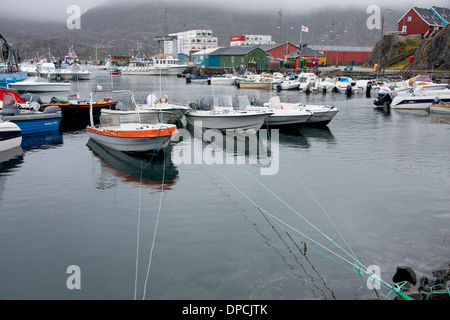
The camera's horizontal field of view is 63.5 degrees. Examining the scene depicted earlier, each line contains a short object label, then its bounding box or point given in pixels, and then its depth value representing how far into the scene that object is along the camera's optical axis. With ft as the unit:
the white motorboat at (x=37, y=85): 197.17
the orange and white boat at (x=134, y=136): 67.26
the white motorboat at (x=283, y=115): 94.49
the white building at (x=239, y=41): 617.62
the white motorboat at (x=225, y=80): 301.02
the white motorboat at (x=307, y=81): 229.66
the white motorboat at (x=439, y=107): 126.76
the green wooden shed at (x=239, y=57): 384.47
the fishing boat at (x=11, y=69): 212.64
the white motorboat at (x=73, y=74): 348.79
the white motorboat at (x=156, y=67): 442.95
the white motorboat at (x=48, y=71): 338.21
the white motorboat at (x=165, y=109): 95.43
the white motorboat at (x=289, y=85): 245.37
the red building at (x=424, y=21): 301.43
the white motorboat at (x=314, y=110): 98.32
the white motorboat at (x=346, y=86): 208.74
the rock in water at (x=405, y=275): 29.14
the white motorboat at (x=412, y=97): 138.51
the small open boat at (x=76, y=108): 108.65
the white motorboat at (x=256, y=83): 264.11
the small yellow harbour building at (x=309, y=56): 357.37
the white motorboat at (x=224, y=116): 88.07
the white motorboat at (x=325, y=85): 226.79
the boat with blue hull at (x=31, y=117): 88.69
